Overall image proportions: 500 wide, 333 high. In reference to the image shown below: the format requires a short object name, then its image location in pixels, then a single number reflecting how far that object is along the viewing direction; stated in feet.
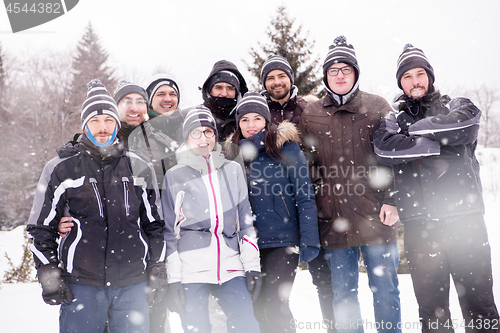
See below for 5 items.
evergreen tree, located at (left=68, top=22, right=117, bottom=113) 76.79
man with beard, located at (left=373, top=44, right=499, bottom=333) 8.70
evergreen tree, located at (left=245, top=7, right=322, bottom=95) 31.86
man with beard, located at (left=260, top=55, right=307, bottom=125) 12.93
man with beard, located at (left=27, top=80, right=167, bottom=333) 8.09
